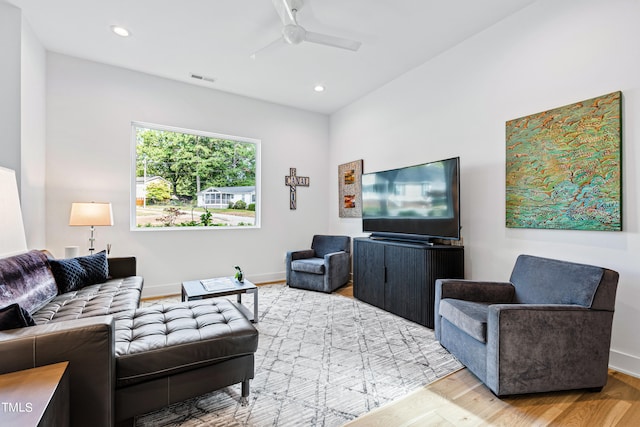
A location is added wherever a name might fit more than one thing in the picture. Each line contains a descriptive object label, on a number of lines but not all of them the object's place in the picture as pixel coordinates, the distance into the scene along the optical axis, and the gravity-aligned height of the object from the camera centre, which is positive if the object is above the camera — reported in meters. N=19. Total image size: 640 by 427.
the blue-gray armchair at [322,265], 4.10 -0.78
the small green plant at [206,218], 4.46 -0.08
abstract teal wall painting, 2.08 +0.35
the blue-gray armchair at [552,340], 1.74 -0.79
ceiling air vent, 3.93 +1.87
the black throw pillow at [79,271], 2.48 -0.53
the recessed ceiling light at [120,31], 2.90 +1.87
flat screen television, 2.87 +0.12
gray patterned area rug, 1.63 -1.15
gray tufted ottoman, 1.43 -0.77
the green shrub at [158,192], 4.07 +0.30
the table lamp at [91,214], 3.06 -0.01
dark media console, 2.87 -0.66
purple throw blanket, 1.82 -0.48
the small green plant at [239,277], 3.12 -0.70
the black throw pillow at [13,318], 1.30 -0.48
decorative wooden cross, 5.04 +0.51
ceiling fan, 2.46 +1.57
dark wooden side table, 0.89 -0.64
